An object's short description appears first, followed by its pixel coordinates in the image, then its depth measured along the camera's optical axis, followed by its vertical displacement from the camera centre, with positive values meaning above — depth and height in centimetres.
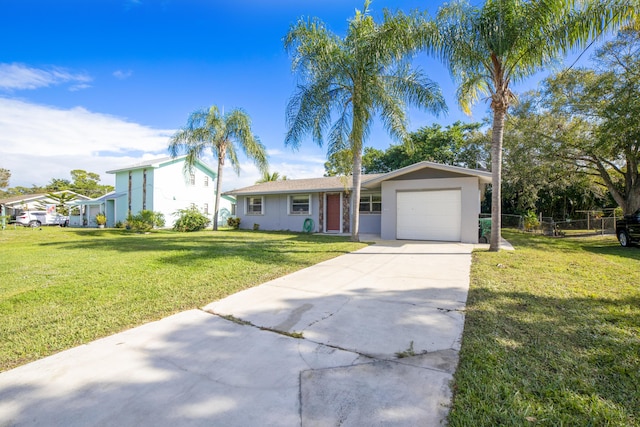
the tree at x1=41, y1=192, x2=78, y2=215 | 2845 +174
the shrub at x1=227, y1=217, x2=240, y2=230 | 2023 -33
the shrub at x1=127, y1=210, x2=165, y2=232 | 1805 -21
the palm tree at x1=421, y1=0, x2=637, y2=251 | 768 +517
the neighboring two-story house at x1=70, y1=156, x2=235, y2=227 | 2212 +205
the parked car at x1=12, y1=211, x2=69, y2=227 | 2500 -17
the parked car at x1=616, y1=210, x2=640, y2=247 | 1083 -35
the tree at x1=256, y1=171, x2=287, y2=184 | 3132 +513
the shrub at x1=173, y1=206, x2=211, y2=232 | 1848 -19
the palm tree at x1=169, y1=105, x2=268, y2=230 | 1795 +501
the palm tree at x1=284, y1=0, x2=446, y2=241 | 986 +470
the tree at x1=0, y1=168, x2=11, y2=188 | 4274 +603
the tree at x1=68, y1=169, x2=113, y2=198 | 4711 +572
